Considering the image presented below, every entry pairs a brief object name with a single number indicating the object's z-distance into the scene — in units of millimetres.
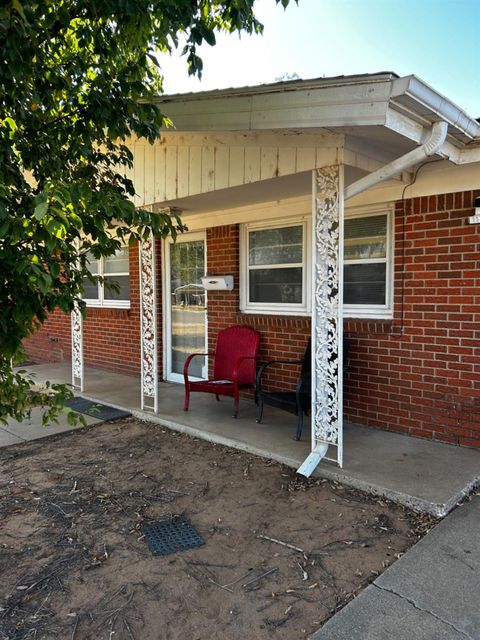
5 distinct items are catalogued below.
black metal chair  4180
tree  1722
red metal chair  5070
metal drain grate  2725
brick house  3129
